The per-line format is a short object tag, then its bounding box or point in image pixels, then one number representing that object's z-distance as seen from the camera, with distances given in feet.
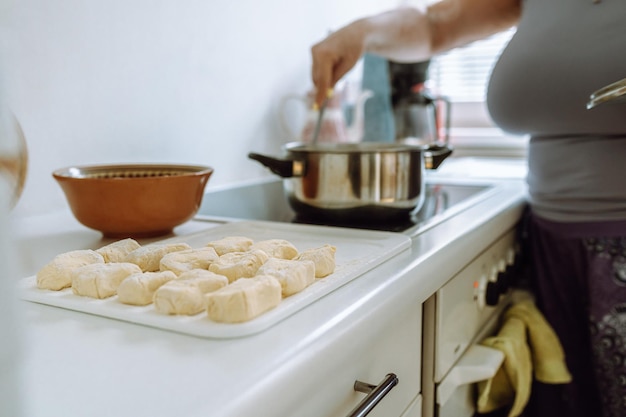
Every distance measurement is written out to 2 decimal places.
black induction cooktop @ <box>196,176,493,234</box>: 2.46
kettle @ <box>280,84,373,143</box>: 4.31
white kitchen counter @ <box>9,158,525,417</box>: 1.01
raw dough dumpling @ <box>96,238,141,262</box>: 1.71
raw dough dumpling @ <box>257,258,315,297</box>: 1.44
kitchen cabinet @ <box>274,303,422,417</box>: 1.23
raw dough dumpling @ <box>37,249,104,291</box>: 1.55
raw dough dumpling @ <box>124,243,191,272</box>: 1.66
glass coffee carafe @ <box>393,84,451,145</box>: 5.16
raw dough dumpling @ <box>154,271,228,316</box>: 1.34
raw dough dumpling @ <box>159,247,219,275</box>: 1.57
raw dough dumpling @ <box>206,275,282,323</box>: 1.28
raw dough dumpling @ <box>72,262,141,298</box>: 1.47
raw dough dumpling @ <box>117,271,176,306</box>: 1.42
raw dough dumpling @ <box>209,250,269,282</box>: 1.52
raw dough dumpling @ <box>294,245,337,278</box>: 1.62
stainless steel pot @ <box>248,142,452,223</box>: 2.33
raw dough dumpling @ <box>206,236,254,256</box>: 1.80
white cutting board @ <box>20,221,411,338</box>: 1.29
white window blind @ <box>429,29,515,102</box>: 6.84
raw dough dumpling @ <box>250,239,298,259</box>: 1.73
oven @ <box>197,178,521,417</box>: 2.17
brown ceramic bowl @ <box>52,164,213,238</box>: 2.14
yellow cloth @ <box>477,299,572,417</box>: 2.70
